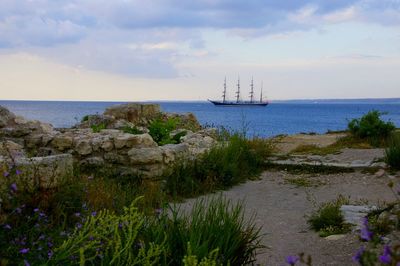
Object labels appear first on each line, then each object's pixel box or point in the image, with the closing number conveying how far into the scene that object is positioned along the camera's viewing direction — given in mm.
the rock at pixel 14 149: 7065
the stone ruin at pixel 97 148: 8461
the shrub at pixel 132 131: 11134
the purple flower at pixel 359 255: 1957
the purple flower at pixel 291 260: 1999
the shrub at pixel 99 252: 2848
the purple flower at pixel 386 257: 1795
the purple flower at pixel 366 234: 1998
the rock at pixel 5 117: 9891
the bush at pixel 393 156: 9428
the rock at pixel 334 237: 5488
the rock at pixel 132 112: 17125
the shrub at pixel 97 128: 12780
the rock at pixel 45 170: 5479
